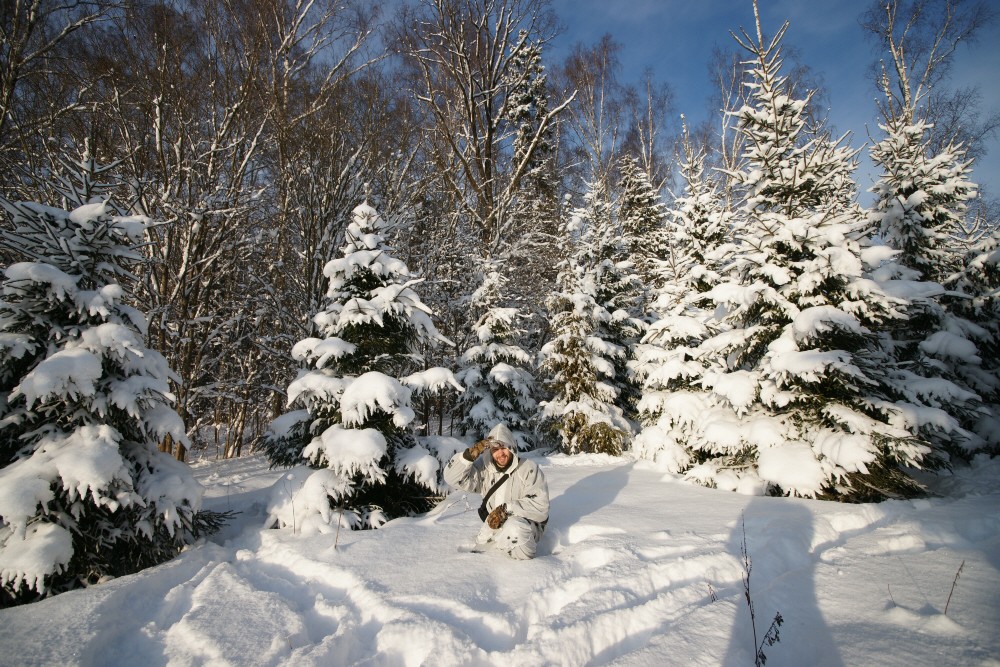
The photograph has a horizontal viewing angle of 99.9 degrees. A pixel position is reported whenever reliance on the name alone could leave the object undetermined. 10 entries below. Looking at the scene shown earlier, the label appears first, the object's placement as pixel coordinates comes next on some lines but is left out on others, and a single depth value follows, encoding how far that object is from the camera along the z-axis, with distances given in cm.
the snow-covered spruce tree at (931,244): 819
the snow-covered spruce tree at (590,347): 1057
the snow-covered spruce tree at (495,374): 1155
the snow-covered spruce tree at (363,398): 462
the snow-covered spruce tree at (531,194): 1634
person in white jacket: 362
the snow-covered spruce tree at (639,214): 1843
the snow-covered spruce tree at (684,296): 902
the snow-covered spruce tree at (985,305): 842
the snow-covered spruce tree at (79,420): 326
